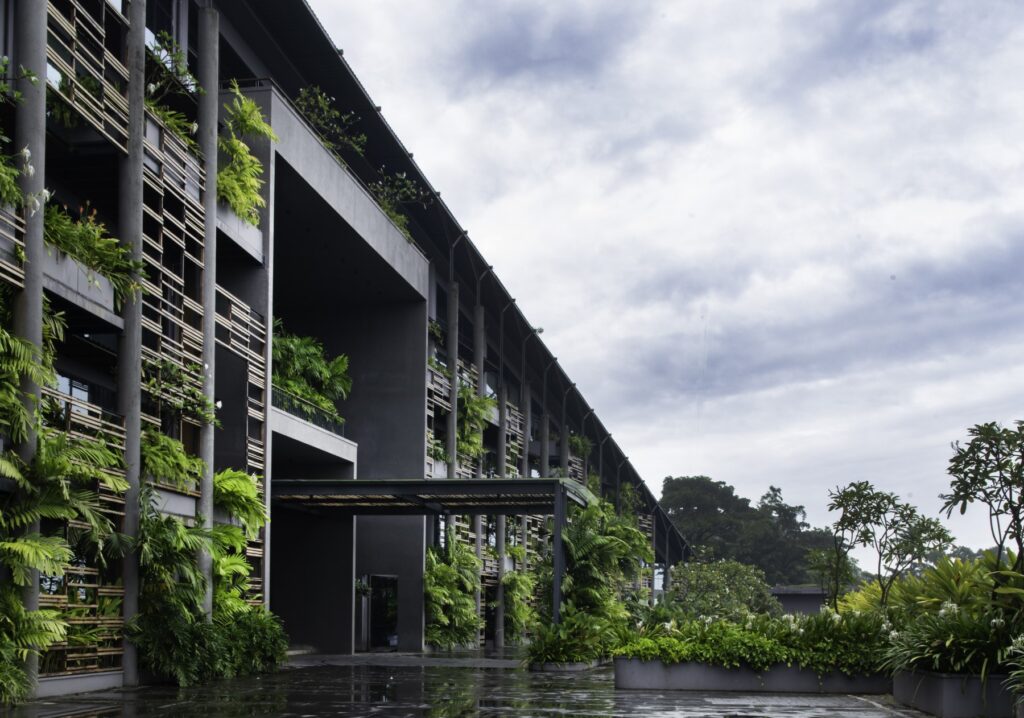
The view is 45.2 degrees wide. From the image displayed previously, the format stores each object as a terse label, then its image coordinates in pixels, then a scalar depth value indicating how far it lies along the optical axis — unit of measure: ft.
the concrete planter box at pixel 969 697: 46.21
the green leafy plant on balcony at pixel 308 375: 98.12
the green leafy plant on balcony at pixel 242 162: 79.10
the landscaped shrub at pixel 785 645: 61.26
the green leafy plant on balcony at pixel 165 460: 66.33
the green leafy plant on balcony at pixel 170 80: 71.41
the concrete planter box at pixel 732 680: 61.52
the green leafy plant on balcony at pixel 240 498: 76.69
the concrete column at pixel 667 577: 249.10
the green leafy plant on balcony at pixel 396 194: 112.68
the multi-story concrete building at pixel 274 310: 61.72
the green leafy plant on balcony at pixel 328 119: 95.55
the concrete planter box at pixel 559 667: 85.81
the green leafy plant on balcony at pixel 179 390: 68.59
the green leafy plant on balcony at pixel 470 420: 134.82
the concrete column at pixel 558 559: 89.51
